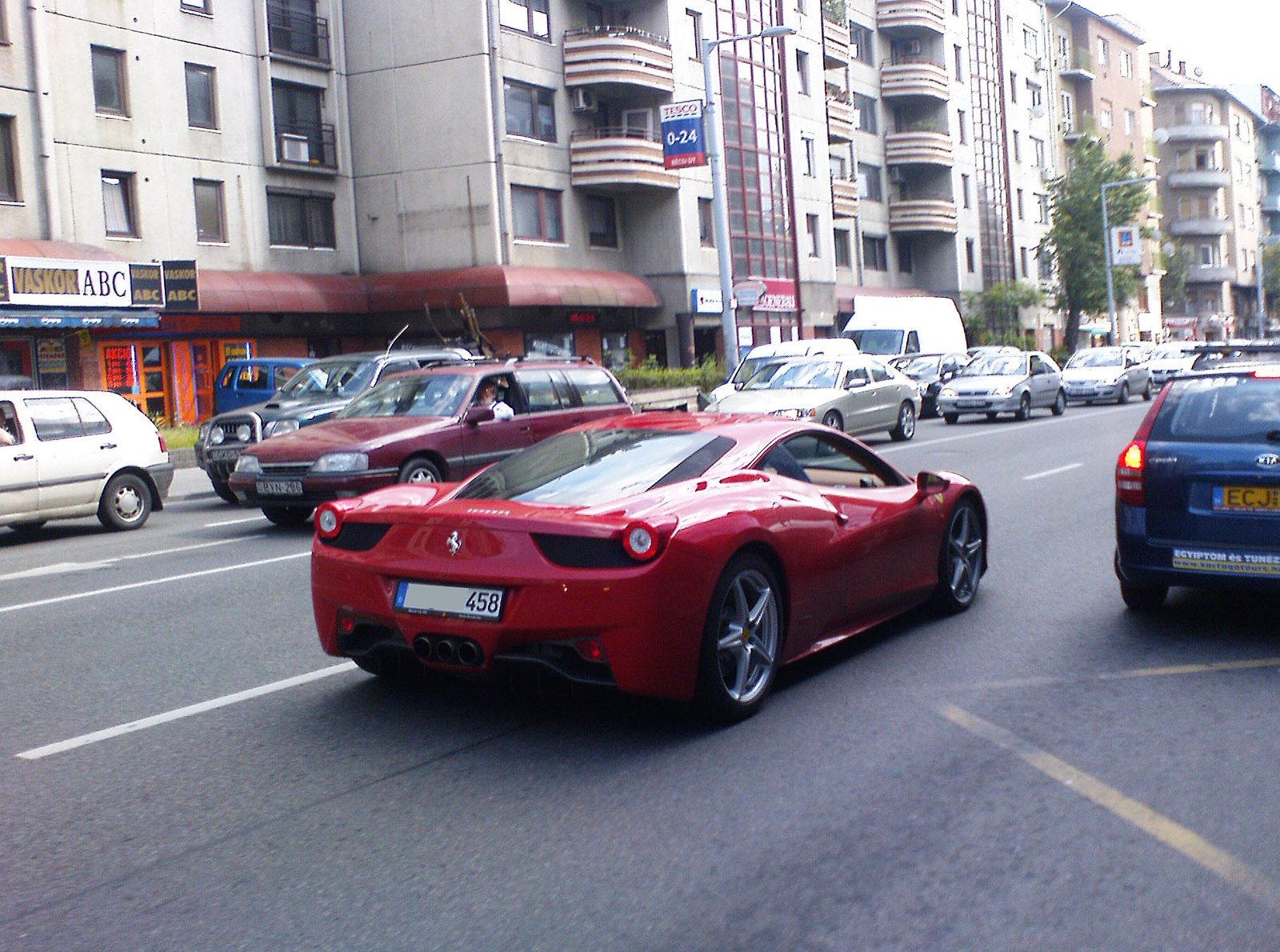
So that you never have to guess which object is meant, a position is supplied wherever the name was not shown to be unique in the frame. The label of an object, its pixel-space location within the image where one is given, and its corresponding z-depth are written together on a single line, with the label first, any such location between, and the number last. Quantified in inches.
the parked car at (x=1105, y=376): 1387.8
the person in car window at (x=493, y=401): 565.6
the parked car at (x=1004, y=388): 1112.2
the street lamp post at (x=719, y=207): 1088.8
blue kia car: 272.4
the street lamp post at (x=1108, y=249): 2340.1
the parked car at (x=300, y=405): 670.5
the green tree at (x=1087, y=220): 2413.9
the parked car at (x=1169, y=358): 1675.2
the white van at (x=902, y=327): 1449.3
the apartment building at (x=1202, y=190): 3624.5
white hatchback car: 545.3
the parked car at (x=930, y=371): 1268.5
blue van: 962.1
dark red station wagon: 518.3
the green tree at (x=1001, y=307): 2351.1
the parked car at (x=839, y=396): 846.5
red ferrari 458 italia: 207.2
